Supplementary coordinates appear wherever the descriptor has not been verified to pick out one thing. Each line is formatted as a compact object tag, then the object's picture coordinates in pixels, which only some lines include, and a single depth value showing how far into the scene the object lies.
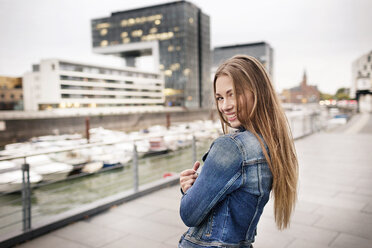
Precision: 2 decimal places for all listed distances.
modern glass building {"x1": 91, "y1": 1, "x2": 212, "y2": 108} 85.25
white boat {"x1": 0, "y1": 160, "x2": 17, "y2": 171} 13.72
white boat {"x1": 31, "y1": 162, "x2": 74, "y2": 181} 13.55
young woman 1.01
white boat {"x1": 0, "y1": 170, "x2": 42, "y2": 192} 11.36
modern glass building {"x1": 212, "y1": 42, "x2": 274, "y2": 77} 148.86
